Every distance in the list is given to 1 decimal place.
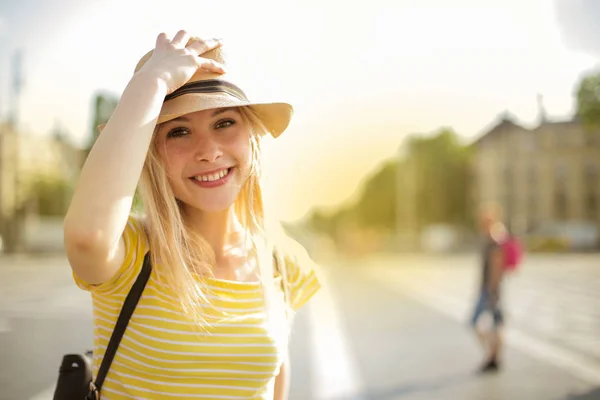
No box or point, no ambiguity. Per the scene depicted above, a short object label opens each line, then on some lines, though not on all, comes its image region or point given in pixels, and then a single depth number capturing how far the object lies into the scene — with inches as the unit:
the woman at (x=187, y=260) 57.6
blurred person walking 286.7
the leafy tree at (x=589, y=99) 480.4
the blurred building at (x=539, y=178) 2138.3
